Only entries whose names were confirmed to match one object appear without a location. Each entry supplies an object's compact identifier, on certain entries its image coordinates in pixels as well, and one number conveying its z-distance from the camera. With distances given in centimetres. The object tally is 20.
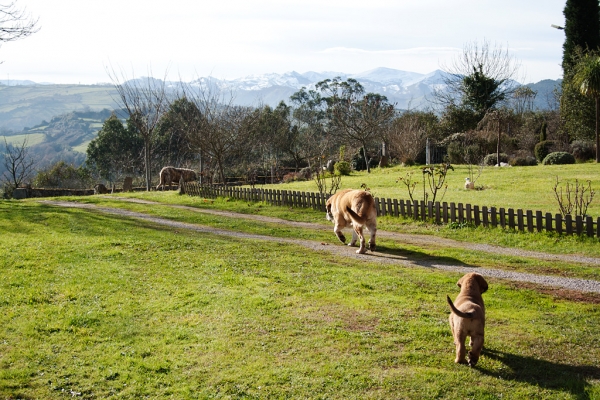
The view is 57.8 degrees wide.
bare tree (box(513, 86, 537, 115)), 6016
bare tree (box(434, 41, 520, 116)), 4738
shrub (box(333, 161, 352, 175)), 3466
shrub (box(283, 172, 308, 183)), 3709
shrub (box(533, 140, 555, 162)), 3500
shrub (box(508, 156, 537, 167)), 3322
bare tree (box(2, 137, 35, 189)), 3656
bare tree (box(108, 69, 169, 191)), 3516
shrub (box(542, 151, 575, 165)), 3100
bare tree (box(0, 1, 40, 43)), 2277
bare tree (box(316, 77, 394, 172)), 3765
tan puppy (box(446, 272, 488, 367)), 625
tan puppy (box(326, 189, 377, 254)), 1281
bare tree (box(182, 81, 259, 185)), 3022
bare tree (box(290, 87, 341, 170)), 4743
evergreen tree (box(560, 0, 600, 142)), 3853
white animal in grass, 2350
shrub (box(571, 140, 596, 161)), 3281
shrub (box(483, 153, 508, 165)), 3444
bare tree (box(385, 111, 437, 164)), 3831
